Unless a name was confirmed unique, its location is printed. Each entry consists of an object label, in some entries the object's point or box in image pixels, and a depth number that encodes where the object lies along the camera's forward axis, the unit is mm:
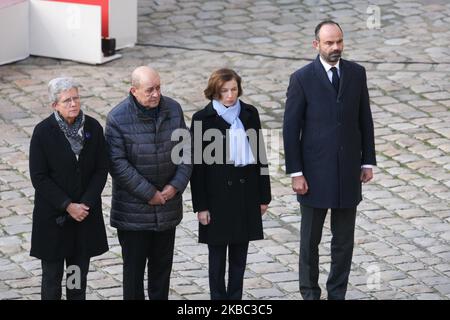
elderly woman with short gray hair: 17484
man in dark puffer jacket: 17687
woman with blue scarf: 17984
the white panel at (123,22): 31594
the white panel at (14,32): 30597
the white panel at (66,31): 30687
